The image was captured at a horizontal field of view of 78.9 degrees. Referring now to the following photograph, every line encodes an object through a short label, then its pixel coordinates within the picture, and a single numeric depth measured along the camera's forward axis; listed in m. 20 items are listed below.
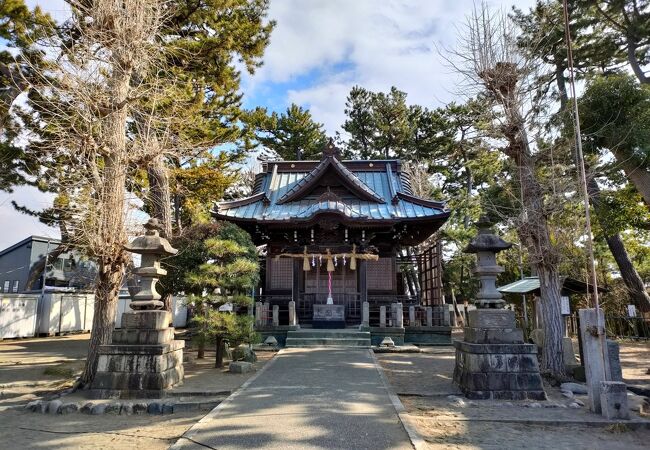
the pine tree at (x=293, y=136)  31.88
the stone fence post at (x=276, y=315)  14.73
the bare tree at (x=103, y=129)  8.44
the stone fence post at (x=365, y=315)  14.48
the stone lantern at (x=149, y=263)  8.41
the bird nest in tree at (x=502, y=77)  9.41
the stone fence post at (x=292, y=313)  14.65
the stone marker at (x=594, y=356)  6.64
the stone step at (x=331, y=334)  13.73
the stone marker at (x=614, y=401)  6.23
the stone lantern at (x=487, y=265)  8.29
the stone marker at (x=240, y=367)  9.79
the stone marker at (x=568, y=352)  10.21
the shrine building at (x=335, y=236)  15.60
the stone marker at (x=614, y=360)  7.19
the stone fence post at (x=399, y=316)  14.63
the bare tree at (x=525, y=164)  9.10
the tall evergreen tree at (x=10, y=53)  12.21
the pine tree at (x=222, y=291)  9.99
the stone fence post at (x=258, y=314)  14.56
